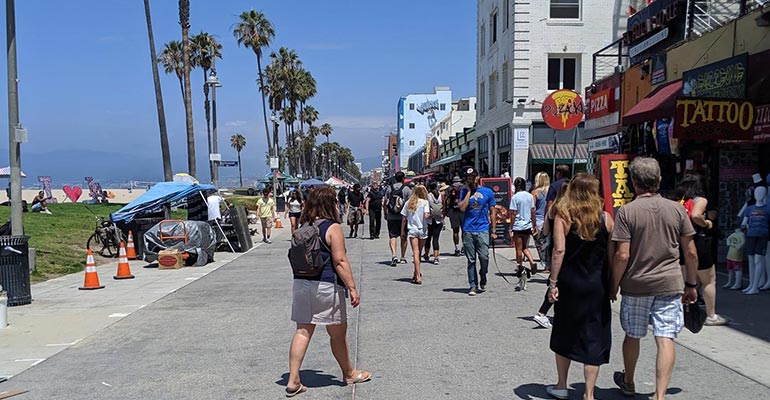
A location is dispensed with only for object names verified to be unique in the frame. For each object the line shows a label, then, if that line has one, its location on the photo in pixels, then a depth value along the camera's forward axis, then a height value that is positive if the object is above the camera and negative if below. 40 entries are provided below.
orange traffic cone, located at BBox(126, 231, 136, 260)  15.69 -2.03
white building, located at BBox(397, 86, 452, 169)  123.94 +9.33
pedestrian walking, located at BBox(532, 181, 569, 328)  4.98 -0.50
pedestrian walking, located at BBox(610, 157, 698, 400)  4.51 -0.73
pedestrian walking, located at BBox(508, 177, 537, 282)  10.60 -0.99
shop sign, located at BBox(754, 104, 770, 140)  9.62 +0.52
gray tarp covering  14.45 -1.72
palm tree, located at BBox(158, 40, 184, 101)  49.47 +8.41
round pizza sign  16.39 +1.31
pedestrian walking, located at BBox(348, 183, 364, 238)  20.47 -1.48
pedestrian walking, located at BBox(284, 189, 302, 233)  18.54 -1.20
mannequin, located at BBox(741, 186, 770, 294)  8.89 -1.09
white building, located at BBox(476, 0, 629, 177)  25.97 +4.50
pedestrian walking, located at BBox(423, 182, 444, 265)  12.99 -1.35
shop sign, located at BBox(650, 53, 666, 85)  13.60 +1.95
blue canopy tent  16.03 -0.81
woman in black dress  4.59 -0.89
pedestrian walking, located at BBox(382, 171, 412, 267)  13.33 -1.24
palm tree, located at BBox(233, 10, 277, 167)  45.53 +9.67
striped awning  25.94 +0.30
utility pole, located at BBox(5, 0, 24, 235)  12.12 +1.06
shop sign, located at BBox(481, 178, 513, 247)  15.86 -0.97
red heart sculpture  47.05 -1.86
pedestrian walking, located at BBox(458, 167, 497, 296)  9.30 -1.02
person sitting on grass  28.02 -1.62
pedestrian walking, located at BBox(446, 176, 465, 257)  14.58 -1.12
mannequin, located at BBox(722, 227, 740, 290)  9.24 -1.48
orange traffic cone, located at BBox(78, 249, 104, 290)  11.19 -1.94
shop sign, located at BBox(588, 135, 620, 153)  15.53 +0.40
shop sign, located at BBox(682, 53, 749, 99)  10.00 +1.32
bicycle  16.16 -1.76
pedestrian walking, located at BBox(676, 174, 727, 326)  6.89 -0.87
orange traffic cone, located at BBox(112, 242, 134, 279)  12.54 -1.98
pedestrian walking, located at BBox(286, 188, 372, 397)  5.06 -1.02
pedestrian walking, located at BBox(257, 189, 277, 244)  20.12 -1.43
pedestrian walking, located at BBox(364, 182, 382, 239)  19.47 -1.43
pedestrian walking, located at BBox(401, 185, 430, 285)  10.77 -1.01
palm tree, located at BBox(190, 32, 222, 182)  42.88 +7.91
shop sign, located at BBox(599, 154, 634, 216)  9.67 -0.34
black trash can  9.14 -1.45
